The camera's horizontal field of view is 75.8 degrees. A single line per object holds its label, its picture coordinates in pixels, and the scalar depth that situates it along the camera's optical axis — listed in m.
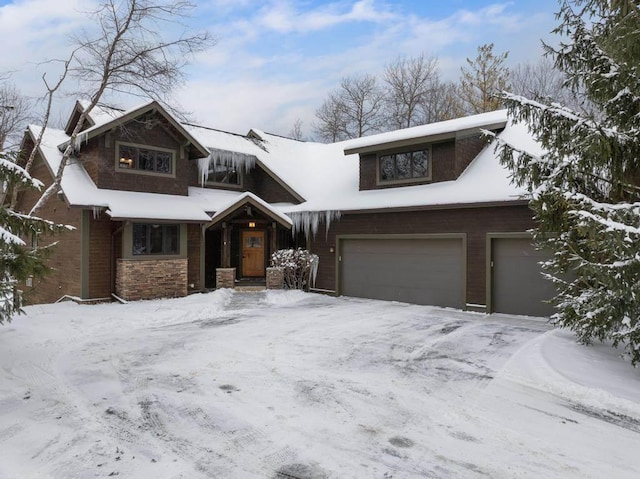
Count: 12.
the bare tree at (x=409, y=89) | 26.02
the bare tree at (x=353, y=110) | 27.34
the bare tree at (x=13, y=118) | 17.58
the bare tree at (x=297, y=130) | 33.66
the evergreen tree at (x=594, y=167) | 4.73
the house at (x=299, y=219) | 10.45
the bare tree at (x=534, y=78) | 21.61
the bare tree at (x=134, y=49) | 11.31
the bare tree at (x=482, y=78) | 21.50
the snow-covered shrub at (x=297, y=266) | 13.62
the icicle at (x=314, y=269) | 13.91
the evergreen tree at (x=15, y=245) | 4.76
